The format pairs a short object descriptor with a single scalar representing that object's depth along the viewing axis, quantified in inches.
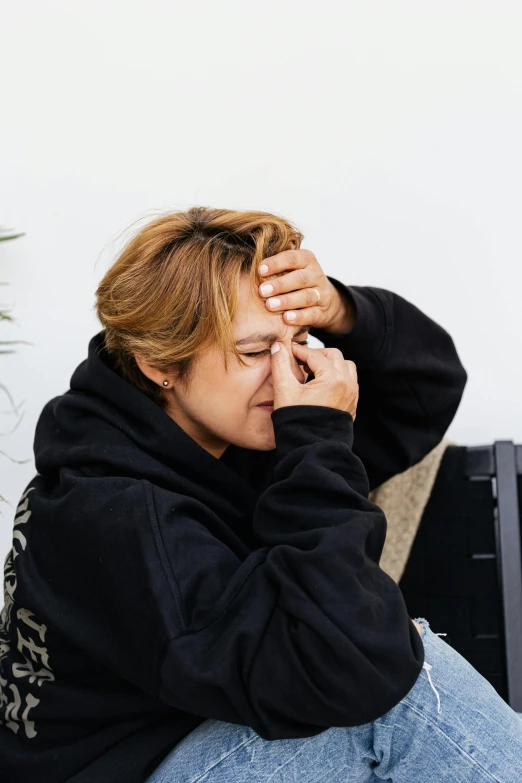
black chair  63.1
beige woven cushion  65.8
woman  38.9
